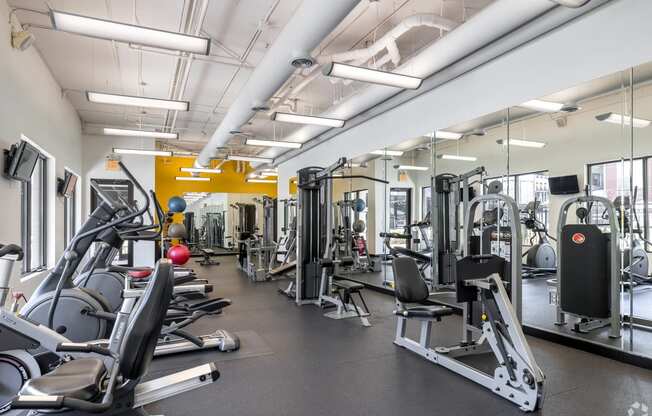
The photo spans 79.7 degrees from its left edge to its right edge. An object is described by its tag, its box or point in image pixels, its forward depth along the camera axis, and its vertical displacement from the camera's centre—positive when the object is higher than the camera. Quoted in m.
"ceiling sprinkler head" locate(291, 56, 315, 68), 3.93 +1.52
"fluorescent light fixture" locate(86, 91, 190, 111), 4.89 +1.40
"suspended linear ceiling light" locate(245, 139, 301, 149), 7.30 +1.29
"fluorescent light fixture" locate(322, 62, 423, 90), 4.03 +1.44
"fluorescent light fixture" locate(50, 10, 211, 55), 3.21 +1.53
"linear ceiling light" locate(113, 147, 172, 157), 8.04 +1.21
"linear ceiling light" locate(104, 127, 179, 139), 6.79 +1.34
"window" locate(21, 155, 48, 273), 5.65 -0.14
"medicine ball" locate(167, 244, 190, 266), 6.01 -0.70
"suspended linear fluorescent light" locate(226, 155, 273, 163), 9.81 +1.33
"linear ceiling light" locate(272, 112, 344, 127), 5.77 +1.37
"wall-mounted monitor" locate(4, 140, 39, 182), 4.03 +0.52
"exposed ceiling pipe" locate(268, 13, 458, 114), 4.15 +1.99
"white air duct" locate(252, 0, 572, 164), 3.49 +1.76
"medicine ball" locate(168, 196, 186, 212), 7.98 +0.12
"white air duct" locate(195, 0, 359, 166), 3.24 +1.61
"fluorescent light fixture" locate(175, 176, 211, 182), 12.90 +1.05
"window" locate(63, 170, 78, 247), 7.79 -0.13
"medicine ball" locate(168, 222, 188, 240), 7.31 -0.42
